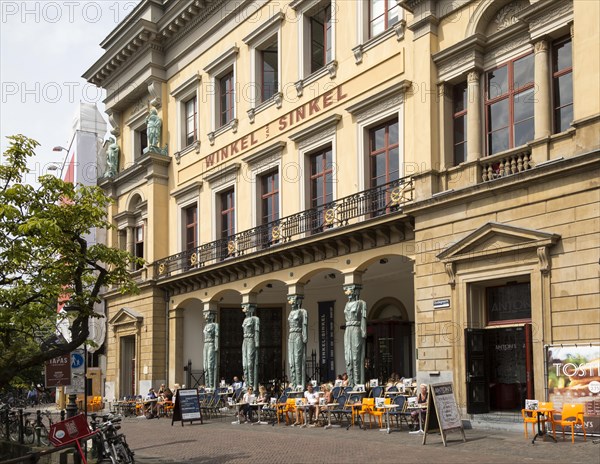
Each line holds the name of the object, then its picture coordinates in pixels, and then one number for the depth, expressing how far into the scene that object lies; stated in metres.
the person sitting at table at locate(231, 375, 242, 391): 27.27
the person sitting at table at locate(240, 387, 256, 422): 23.31
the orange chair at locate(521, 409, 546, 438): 15.08
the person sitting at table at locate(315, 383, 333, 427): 20.30
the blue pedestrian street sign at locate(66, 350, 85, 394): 18.19
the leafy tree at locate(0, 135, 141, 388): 14.13
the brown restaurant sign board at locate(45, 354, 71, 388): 17.94
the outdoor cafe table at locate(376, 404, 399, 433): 18.12
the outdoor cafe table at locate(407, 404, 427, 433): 17.20
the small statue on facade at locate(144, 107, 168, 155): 33.90
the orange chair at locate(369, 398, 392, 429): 18.53
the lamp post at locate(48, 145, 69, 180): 41.31
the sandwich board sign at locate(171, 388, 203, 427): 23.38
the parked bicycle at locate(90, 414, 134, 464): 13.56
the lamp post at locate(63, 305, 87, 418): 15.45
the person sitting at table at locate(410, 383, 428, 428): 17.57
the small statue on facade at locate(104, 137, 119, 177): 37.94
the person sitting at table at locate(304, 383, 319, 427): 20.45
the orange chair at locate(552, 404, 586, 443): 14.52
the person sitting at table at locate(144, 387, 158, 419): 28.12
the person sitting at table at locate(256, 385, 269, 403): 23.20
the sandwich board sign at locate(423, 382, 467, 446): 15.12
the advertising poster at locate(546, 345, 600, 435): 14.89
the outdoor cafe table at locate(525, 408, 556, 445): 14.74
